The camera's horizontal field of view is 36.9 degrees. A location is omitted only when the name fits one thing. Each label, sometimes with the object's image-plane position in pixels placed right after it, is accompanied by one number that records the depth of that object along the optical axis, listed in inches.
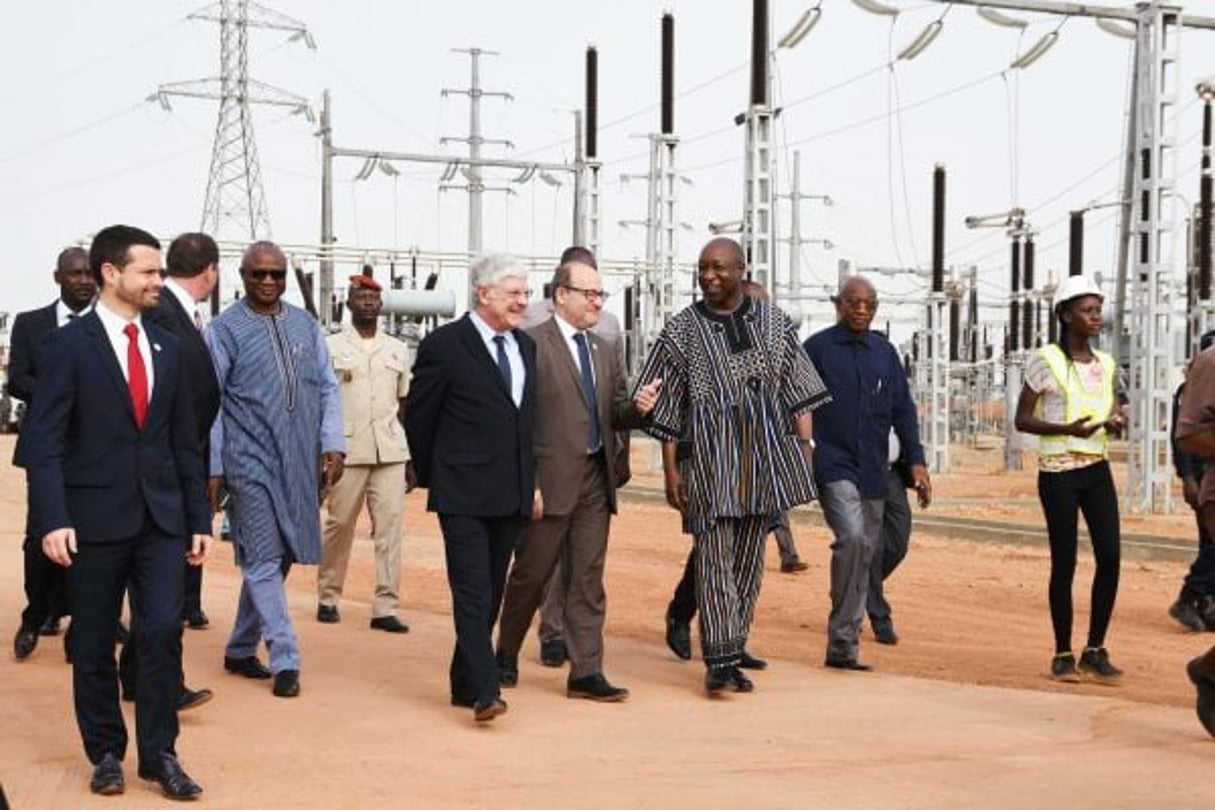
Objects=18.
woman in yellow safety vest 369.7
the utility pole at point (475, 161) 1838.1
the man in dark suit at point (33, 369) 369.1
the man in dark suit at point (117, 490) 250.8
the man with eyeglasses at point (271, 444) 332.2
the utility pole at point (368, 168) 1637.6
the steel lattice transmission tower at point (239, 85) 2005.4
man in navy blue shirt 379.6
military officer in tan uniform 427.5
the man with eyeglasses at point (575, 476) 338.3
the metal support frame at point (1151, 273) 908.6
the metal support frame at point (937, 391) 1364.4
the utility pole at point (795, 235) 2097.7
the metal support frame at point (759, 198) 1062.4
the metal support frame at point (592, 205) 1390.3
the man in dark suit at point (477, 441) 314.5
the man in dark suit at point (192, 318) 310.0
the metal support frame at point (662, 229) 1318.9
